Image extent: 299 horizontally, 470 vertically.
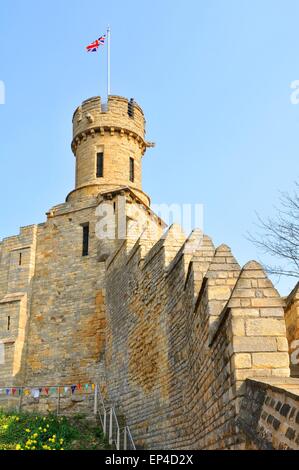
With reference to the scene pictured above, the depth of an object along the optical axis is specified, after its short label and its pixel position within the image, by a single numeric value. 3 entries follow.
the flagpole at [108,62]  25.67
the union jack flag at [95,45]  24.28
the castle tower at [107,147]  21.59
